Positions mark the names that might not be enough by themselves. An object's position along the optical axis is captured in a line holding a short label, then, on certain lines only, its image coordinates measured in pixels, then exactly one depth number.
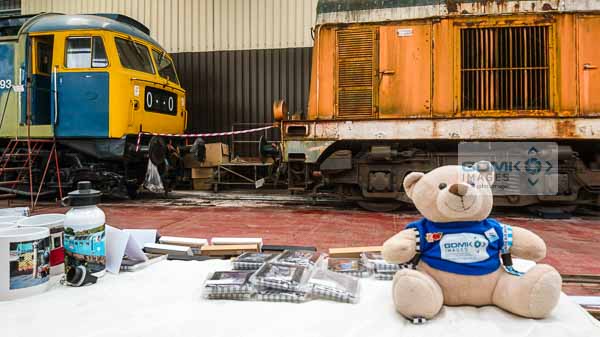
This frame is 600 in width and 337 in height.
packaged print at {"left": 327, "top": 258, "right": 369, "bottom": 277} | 1.75
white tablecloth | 1.18
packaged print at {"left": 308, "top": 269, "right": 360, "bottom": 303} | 1.44
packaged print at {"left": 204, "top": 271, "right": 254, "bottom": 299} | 1.46
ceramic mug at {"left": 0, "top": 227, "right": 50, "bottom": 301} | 1.42
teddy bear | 1.25
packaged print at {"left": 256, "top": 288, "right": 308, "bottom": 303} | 1.43
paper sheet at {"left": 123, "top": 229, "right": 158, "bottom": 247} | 2.22
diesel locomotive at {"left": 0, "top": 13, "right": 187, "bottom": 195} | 5.83
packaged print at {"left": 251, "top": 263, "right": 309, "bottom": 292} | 1.47
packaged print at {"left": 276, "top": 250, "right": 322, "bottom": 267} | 1.81
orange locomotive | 4.68
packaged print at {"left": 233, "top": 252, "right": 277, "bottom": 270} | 1.76
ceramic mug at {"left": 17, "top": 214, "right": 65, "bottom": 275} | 1.64
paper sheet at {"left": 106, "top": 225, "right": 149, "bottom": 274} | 1.75
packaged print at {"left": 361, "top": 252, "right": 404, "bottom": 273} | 1.74
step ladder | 5.80
